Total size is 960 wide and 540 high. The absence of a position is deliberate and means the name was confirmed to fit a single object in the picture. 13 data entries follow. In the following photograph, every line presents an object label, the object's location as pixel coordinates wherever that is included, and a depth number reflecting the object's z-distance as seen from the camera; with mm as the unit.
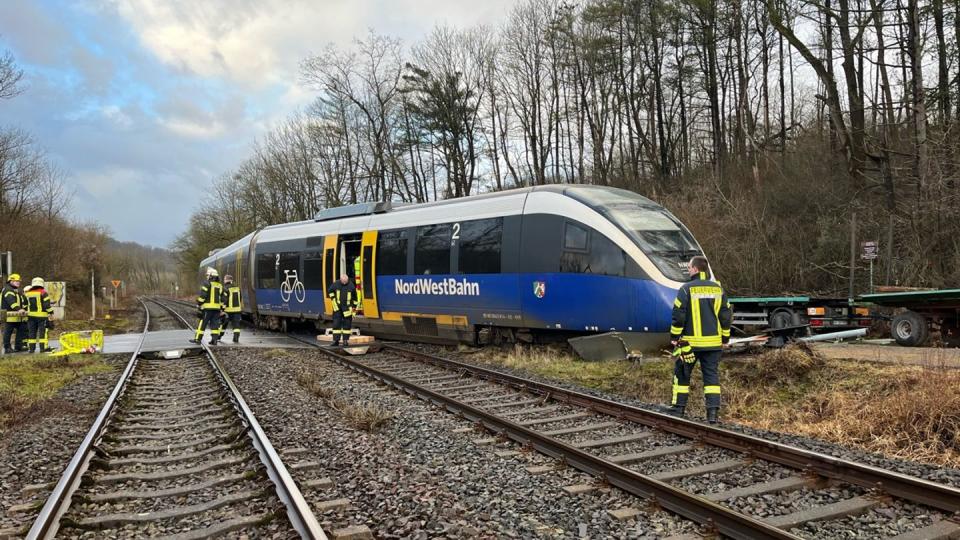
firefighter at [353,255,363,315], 15359
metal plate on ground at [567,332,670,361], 10156
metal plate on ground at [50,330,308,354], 15492
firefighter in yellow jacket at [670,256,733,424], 7027
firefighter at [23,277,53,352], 15281
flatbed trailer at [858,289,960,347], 11555
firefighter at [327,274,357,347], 14320
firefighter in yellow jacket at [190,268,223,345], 15766
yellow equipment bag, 13250
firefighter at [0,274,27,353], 14844
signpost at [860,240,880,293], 15828
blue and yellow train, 10117
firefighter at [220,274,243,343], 16484
